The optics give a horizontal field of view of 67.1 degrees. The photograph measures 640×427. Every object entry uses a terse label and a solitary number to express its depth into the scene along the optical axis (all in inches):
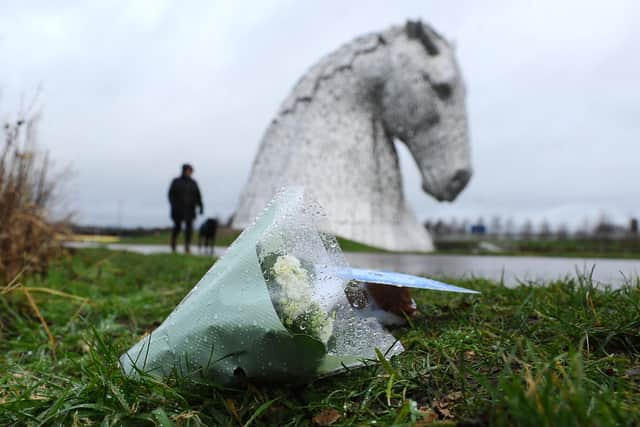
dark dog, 337.7
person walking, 300.8
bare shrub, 119.6
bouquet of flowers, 41.8
